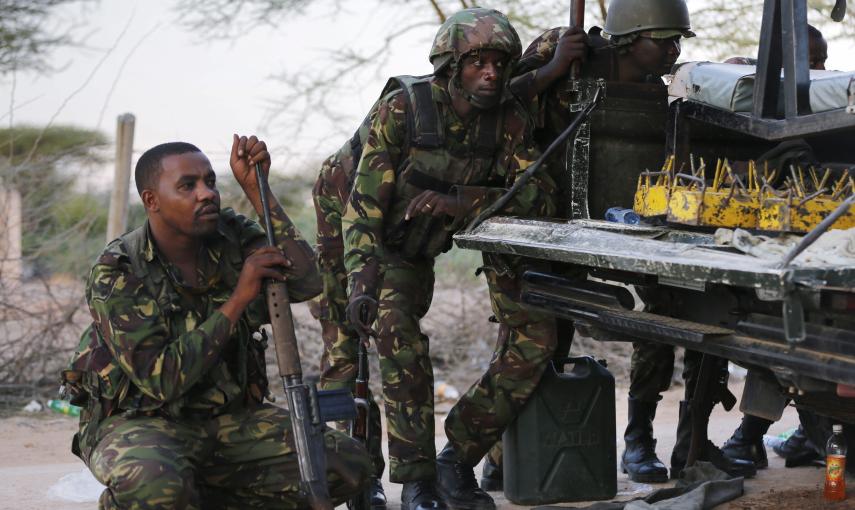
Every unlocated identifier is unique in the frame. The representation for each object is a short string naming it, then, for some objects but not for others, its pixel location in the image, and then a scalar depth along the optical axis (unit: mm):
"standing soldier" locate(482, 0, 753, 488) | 5008
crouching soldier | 3637
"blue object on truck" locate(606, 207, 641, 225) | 4629
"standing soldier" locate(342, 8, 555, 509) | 4676
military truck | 3322
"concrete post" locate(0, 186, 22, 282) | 7949
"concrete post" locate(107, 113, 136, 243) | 7621
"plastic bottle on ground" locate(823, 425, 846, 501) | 4695
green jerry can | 4887
